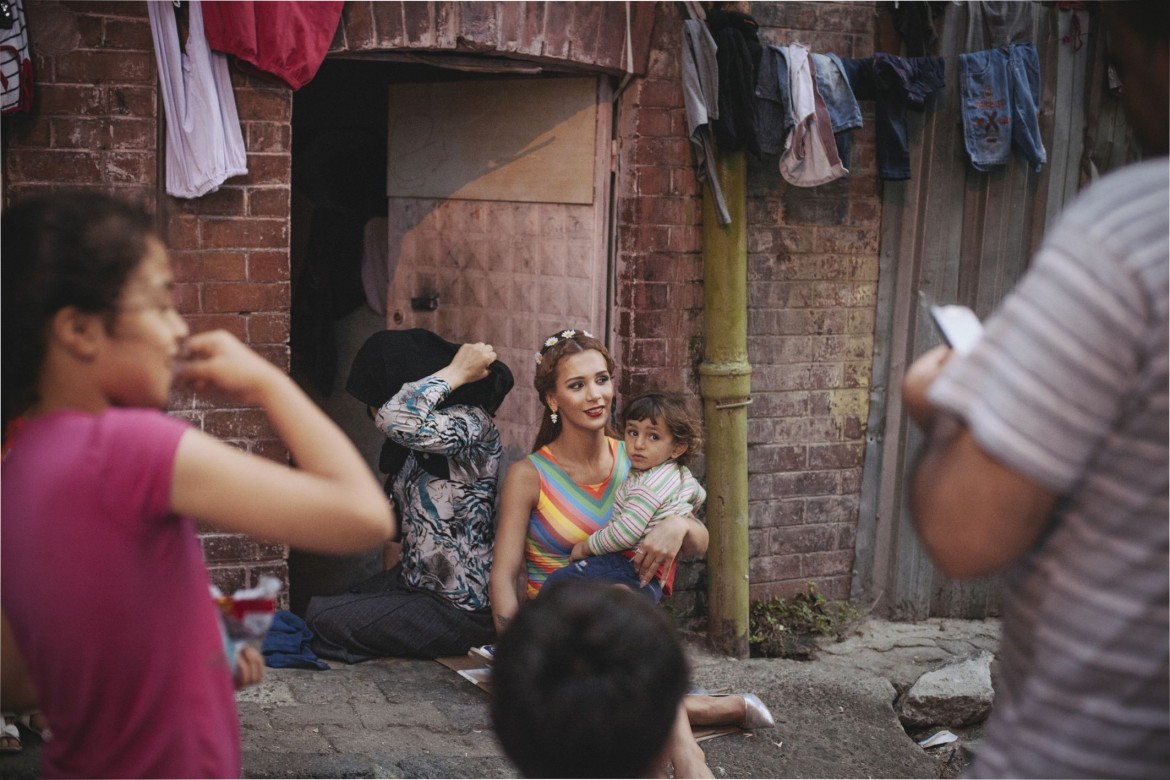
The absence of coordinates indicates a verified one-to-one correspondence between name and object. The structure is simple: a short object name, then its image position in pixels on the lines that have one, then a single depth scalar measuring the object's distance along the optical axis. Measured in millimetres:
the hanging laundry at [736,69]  4840
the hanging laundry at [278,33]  4230
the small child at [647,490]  4230
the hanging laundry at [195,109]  4230
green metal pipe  5098
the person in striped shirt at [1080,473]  1340
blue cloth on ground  4551
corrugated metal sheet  5492
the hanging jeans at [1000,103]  5297
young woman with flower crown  4363
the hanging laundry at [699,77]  4863
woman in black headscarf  4699
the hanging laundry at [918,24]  5293
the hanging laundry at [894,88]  5125
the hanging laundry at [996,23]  5359
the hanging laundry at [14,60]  3932
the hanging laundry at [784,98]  4887
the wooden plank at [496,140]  5215
